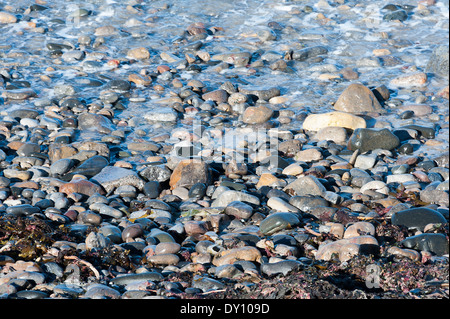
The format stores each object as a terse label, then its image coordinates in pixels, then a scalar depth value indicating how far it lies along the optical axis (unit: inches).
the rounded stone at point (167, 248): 154.2
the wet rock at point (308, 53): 333.1
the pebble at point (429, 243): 149.8
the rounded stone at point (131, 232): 163.0
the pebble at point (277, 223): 165.6
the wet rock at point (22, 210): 174.6
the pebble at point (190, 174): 200.8
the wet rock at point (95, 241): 152.9
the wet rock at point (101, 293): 127.3
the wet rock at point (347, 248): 147.6
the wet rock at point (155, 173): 206.5
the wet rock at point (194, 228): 169.0
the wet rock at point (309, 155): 221.5
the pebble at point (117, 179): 200.8
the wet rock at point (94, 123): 248.9
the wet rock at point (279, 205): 180.4
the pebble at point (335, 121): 246.5
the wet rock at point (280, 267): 139.0
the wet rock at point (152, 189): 196.7
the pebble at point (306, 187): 191.2
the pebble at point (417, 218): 164.2
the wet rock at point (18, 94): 275.3
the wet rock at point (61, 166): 209.0
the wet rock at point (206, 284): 132.0
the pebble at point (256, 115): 259.1
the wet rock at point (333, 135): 237.9
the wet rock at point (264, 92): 282.4
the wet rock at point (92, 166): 208.7
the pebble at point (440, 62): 305.1
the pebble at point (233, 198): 184.9
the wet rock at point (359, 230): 160.2
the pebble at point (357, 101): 267.1
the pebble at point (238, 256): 147.3
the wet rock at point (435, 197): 184.7
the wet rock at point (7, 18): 388.8
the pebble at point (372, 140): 227.6
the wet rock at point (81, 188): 193.0
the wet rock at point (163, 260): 149.3
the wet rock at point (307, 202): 182.7
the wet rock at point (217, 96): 276.4
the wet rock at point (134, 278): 135.9
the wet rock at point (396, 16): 400.5
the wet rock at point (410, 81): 297.9
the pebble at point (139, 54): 334.6
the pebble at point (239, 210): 176.1
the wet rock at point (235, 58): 325.7
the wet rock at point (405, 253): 145.2
